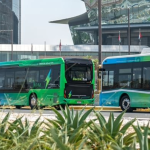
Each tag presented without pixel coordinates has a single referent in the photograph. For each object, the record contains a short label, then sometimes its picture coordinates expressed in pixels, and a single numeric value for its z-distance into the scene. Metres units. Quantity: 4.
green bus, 25.62
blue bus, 22.52
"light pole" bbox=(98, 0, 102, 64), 35.37
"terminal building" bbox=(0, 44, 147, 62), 101.56
